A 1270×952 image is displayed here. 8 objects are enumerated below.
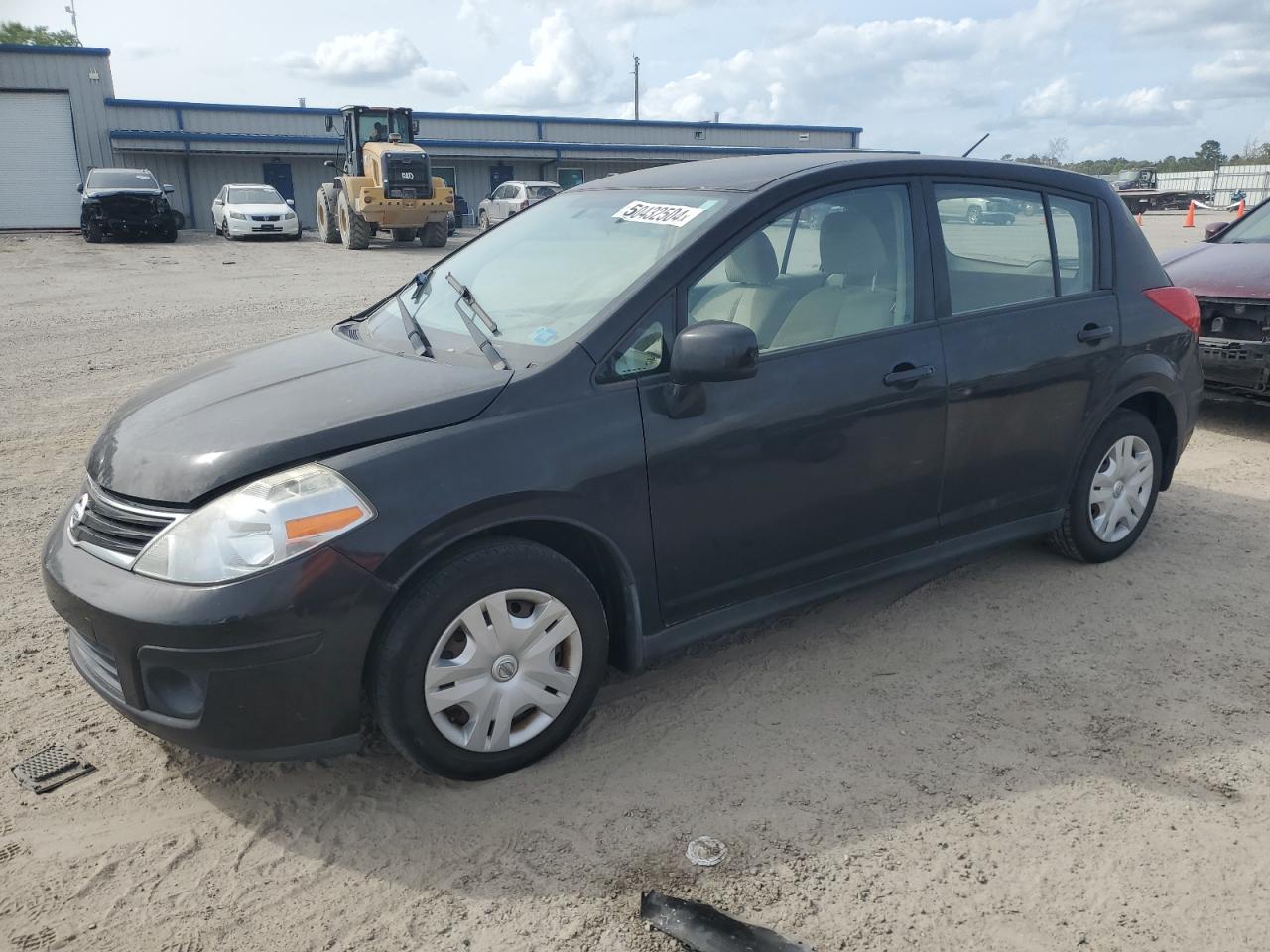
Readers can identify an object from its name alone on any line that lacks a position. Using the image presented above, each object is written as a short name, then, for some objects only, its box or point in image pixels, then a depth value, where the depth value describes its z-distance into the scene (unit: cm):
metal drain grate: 299
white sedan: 2591
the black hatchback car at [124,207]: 2370
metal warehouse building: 3119
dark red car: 634
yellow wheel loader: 2188
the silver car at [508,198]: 2953
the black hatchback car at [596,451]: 266
